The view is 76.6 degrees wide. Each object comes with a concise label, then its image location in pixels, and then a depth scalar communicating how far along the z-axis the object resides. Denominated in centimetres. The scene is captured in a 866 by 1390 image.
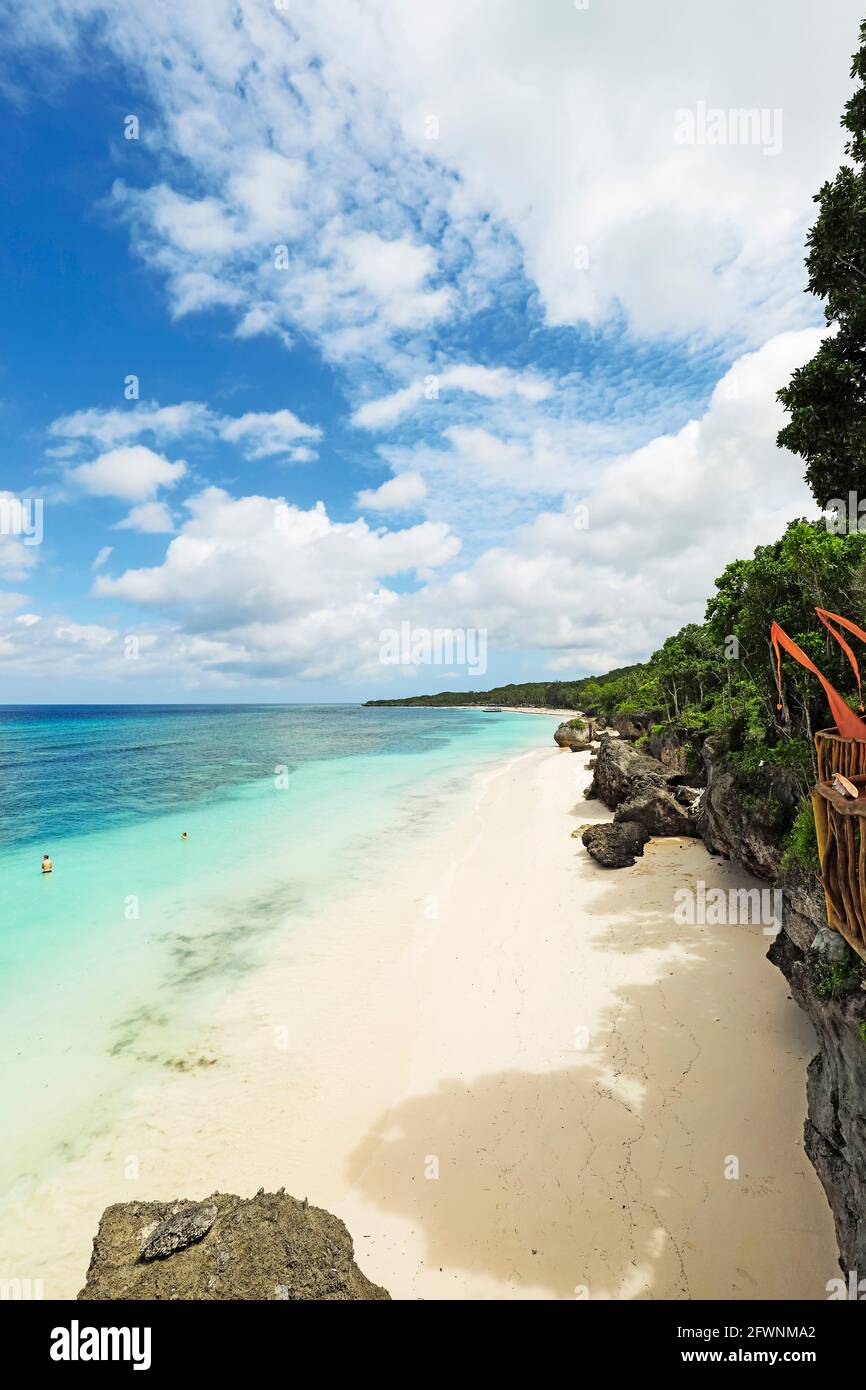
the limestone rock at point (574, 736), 6688
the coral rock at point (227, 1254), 505
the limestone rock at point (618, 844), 1992
